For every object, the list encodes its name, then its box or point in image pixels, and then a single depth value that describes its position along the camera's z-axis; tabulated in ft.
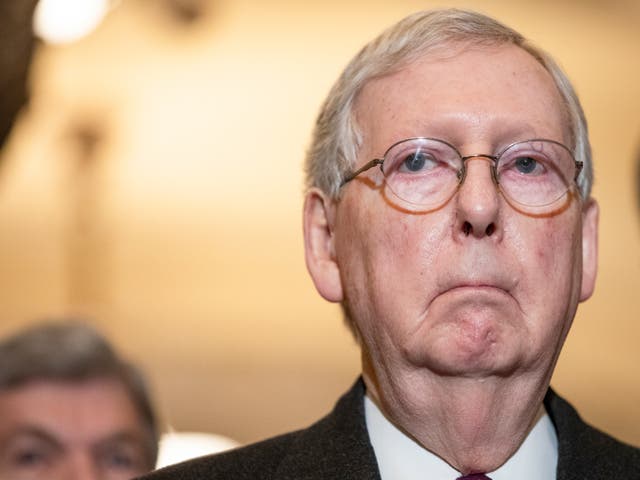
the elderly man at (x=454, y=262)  8.38
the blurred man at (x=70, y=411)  12.35
